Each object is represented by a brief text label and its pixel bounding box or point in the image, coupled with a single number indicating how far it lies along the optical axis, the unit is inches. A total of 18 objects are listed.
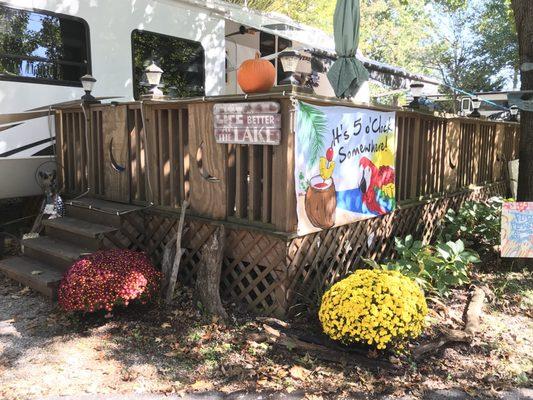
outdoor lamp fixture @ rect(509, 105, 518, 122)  454.4
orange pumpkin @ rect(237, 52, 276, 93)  171.6
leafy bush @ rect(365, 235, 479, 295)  191.3
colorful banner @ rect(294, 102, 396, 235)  166.9
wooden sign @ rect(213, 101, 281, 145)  160.2
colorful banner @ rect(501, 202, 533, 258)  206.2
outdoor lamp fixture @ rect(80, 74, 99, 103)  227.1
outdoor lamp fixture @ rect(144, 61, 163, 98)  202.7
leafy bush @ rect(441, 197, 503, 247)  255.6
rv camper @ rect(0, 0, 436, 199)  228.1
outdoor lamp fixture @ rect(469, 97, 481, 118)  348.2
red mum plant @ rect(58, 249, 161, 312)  158.6
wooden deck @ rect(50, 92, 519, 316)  168.1
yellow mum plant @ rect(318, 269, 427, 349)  141.7
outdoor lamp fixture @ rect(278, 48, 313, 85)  167.2
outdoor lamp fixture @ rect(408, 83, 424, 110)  253.9
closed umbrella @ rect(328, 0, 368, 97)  203.5
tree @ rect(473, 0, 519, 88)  1213.1
